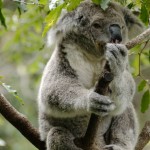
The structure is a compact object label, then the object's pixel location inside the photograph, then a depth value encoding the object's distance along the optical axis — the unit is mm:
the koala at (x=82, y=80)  8898
